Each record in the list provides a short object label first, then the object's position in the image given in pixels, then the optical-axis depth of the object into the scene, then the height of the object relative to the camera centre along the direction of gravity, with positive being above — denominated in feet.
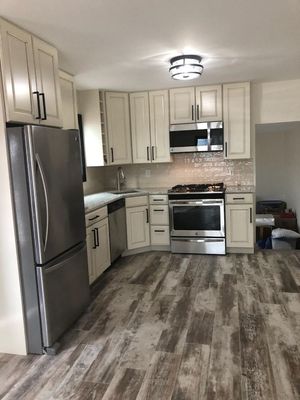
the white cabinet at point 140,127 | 15.56 +1.55
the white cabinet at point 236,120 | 14.52 +1.59
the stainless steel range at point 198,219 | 14.48 -2.79
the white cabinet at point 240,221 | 14.33 -2.89
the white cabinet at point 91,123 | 14.53 +1.72
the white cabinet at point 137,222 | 15.06 -2.88
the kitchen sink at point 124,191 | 15.70 -1.50
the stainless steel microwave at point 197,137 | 14.89 +0.92
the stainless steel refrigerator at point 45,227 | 7.25 -1.50
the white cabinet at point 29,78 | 7.20 +2.09
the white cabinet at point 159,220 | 15.29 -2.87
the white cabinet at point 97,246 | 11.22 -3.06
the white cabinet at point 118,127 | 15.15 +1.57
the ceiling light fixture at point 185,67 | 10.30 +2.91
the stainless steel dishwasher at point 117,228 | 13.29 -2.83
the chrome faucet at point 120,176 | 16.80 -0.82
